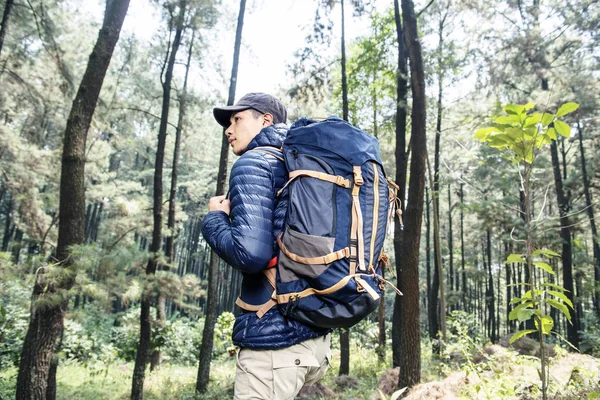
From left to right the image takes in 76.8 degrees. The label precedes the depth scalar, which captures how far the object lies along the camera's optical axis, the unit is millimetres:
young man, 1526
